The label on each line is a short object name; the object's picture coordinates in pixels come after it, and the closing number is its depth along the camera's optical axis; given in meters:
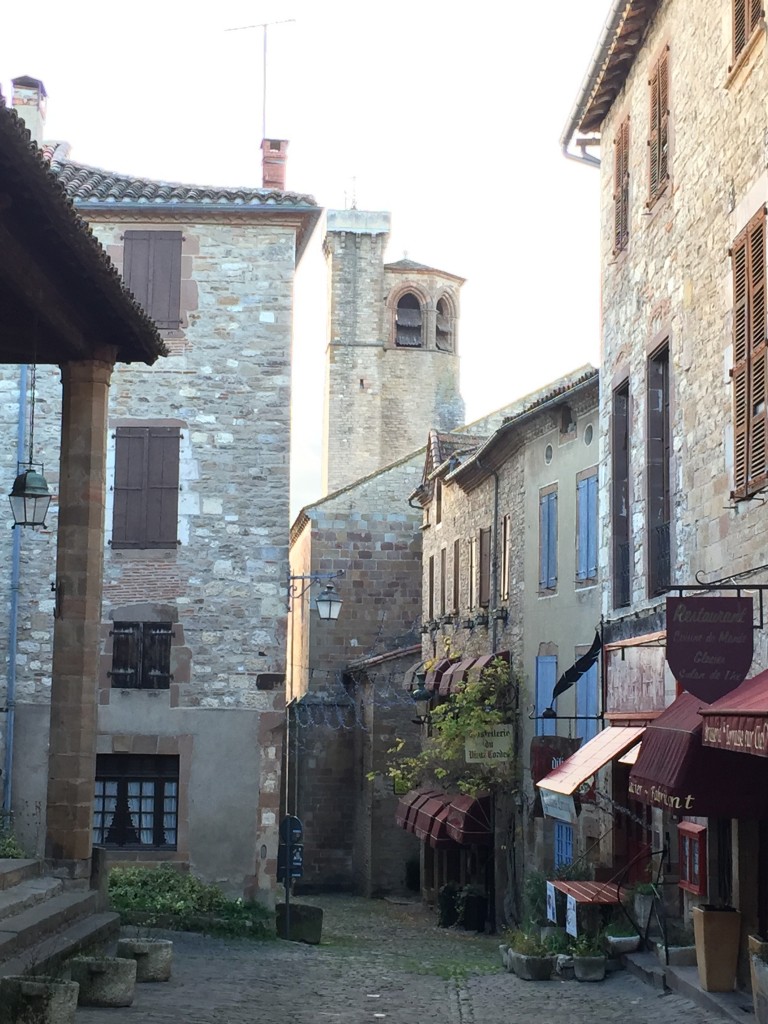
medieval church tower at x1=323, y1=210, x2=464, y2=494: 53.69
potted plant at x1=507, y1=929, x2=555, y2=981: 13.99
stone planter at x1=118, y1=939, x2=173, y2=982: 12.03
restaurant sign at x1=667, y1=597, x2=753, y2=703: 10.54
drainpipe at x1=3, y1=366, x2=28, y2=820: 20.75
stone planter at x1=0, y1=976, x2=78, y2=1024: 8.45
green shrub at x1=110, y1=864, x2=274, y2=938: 18.56
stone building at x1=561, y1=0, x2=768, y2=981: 11.30
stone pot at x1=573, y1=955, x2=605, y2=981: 13.48
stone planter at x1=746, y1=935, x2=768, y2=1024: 9.47
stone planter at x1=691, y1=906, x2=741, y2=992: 11.37
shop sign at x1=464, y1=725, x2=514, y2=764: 23.17
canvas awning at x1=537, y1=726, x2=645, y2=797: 13.90
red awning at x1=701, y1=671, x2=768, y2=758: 8.28
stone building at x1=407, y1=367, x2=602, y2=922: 19.56
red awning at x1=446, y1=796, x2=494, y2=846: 23.44
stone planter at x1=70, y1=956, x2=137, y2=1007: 10.36
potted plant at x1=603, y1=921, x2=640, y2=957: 13.70
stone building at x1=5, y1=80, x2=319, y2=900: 20.91
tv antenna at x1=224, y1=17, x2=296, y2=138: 24.05
